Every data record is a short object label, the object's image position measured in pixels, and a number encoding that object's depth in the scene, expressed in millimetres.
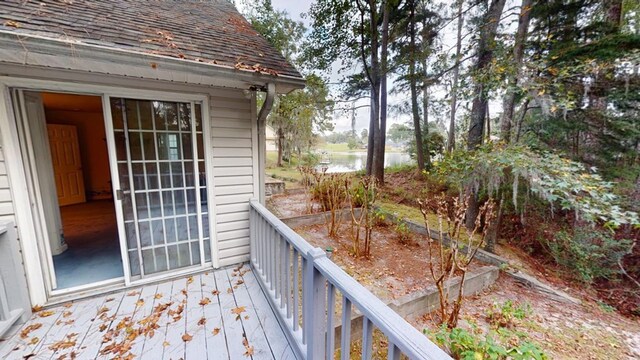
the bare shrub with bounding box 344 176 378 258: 3688
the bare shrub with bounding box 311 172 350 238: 4566
